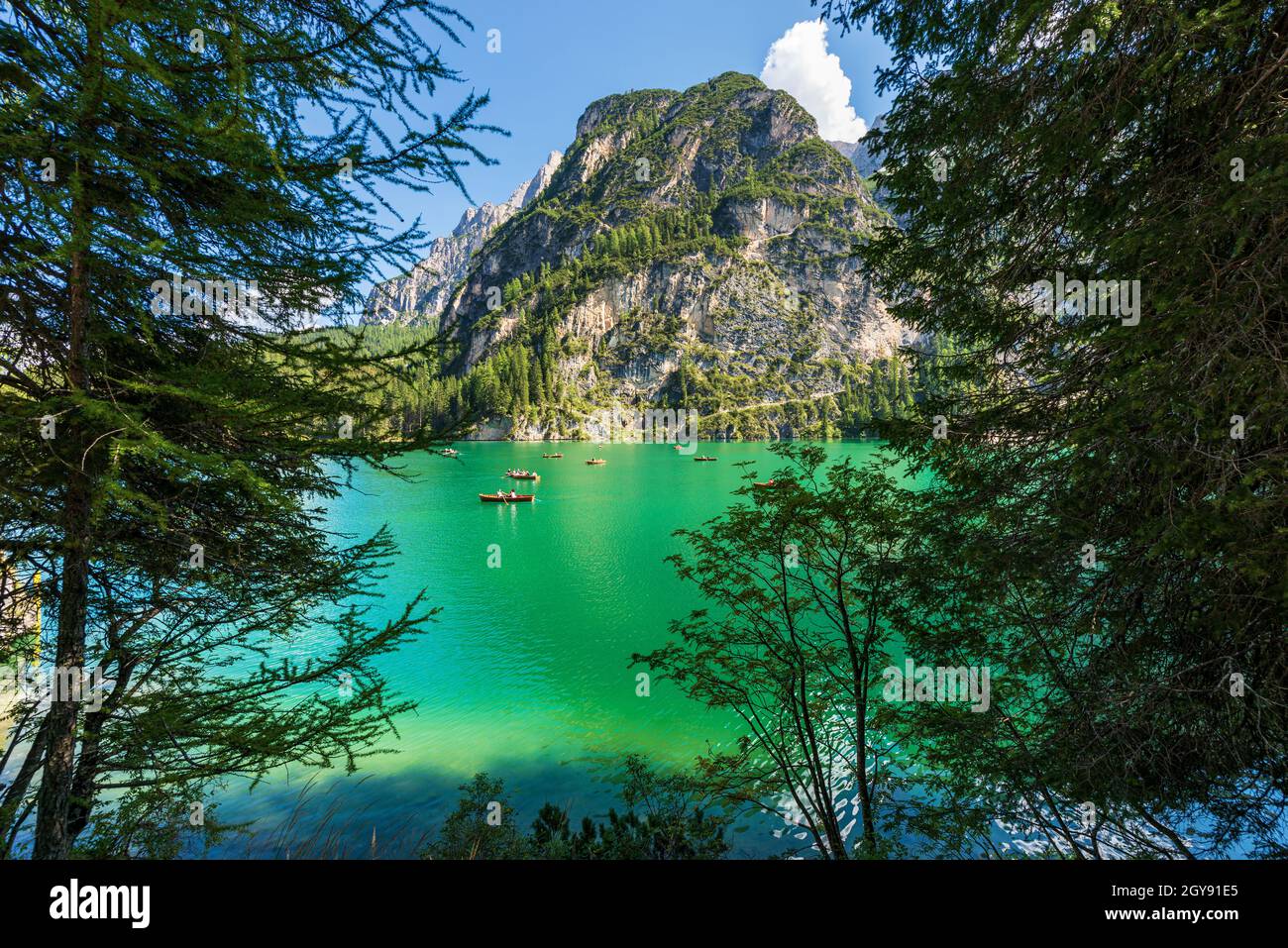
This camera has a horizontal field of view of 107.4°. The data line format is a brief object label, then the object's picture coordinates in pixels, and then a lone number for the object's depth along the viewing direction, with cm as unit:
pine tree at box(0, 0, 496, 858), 229
